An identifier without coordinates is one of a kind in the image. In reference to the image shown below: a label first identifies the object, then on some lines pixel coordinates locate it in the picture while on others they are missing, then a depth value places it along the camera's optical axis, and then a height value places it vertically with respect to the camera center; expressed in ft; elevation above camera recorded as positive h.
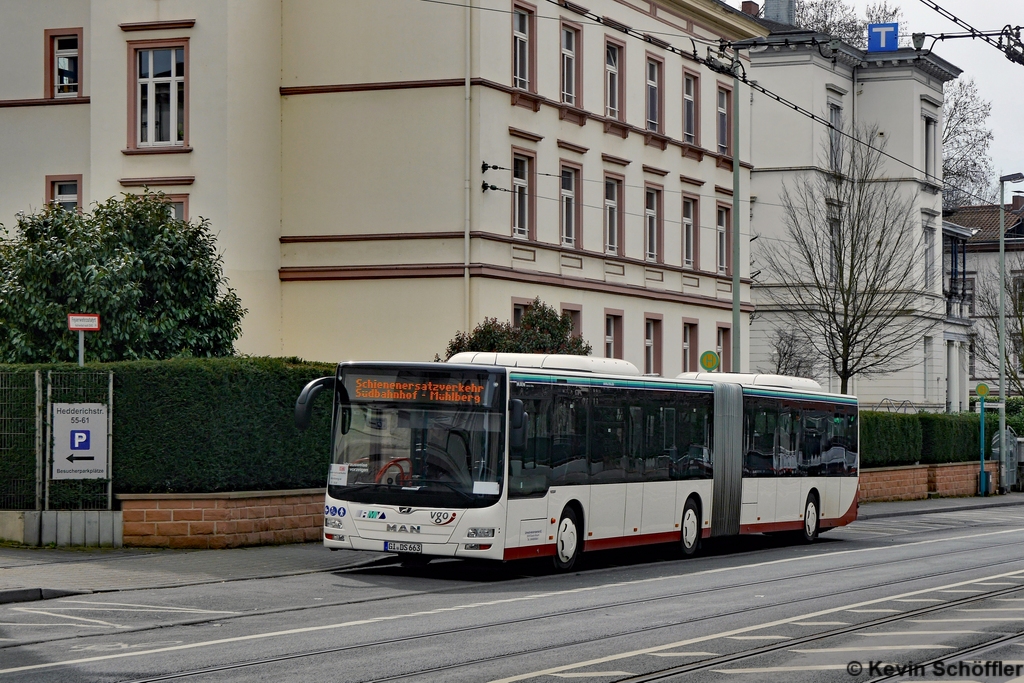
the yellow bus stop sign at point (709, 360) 103.40 +3.15
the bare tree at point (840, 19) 225.56 +56.94
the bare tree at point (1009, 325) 216.74 +12.56
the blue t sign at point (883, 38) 205.46 +49.01
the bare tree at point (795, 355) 184.55 +6.26
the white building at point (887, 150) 193.06 +32.94
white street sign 71.05 -1.74
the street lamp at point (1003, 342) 164.45 +7.44
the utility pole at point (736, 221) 105.40 +13.12
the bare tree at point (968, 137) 242.58 +42.26
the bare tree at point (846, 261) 156.76 +16.49
